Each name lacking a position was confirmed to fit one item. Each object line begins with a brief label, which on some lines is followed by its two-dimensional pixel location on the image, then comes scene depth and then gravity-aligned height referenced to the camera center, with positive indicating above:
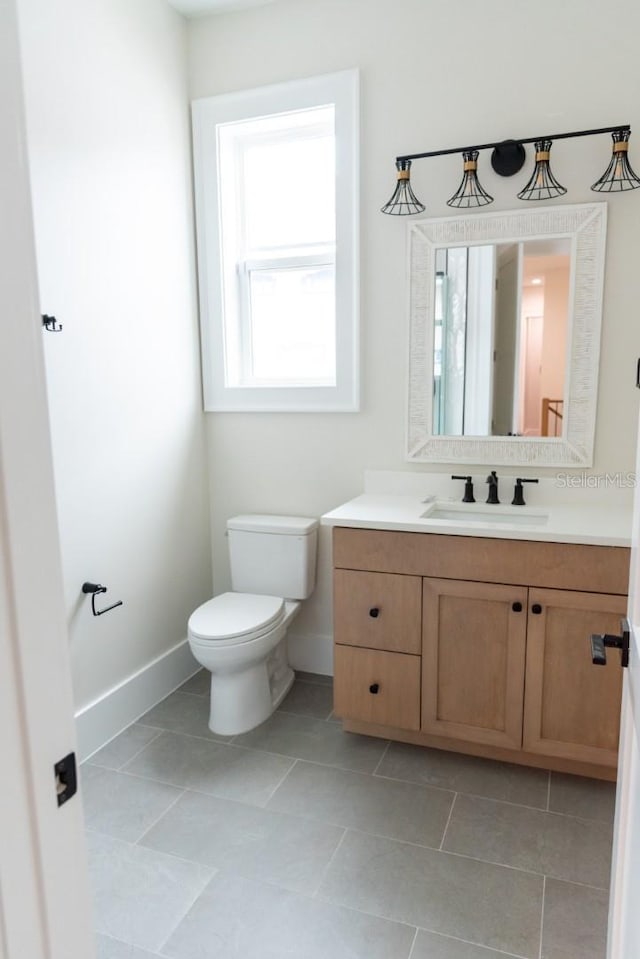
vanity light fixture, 2.17 +0.73
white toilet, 2.36 -0.93
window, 2.68 +0.60
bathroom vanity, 2.01 -0.87
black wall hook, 1.95 +0.19
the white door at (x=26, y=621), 0.59 -0.24
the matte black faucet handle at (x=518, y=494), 2.46 -0.46
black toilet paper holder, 2.27 -0.75
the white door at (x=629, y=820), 0.92 -0.71
